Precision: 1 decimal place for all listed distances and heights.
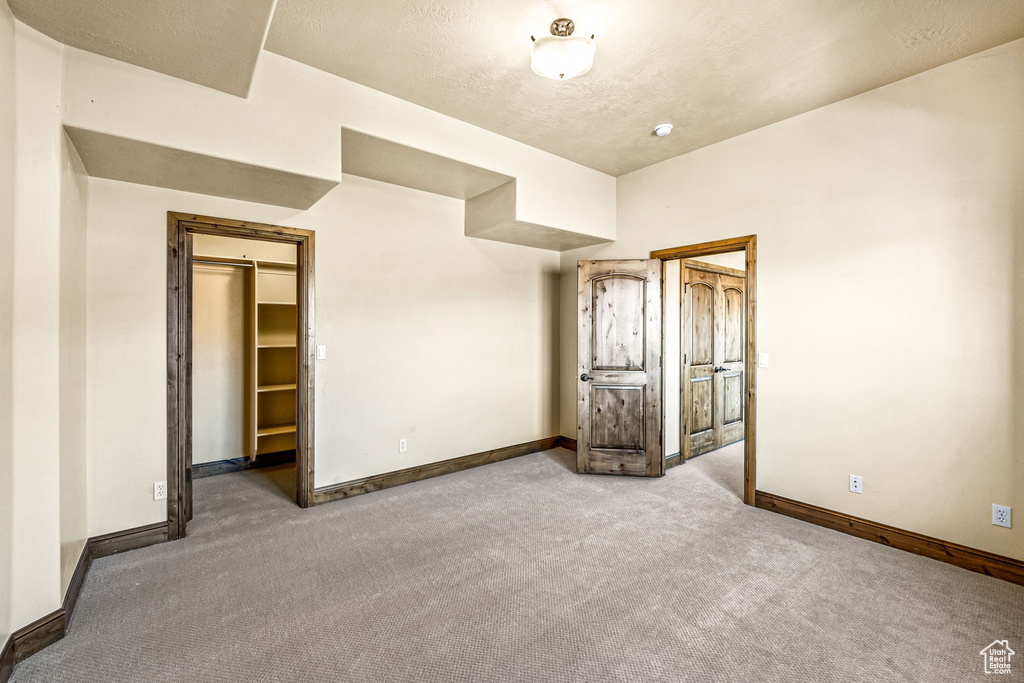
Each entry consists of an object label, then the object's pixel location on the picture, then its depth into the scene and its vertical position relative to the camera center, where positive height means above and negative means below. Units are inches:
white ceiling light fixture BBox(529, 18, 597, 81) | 89.0 +58.4
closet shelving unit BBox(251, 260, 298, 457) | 179.3 -7.4
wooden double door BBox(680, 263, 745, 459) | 186.1 -9.0
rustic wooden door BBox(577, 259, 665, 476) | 167.8 -11.8
